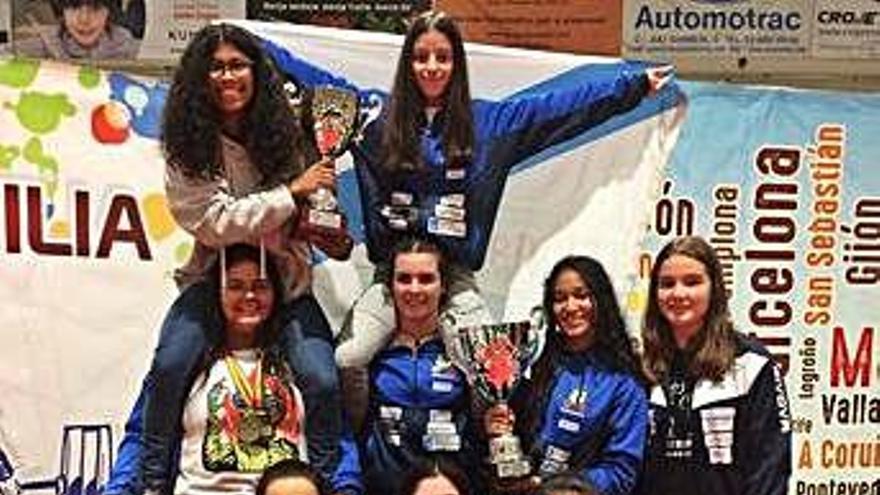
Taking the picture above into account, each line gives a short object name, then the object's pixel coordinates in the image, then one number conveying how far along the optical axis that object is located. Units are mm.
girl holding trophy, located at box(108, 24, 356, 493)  3012
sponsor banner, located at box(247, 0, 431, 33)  4238
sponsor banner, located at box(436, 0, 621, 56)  4305
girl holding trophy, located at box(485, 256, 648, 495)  3184
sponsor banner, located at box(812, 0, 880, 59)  4395
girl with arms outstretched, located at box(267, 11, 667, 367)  3195
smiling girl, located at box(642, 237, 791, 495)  3129
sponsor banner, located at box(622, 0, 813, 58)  4355
